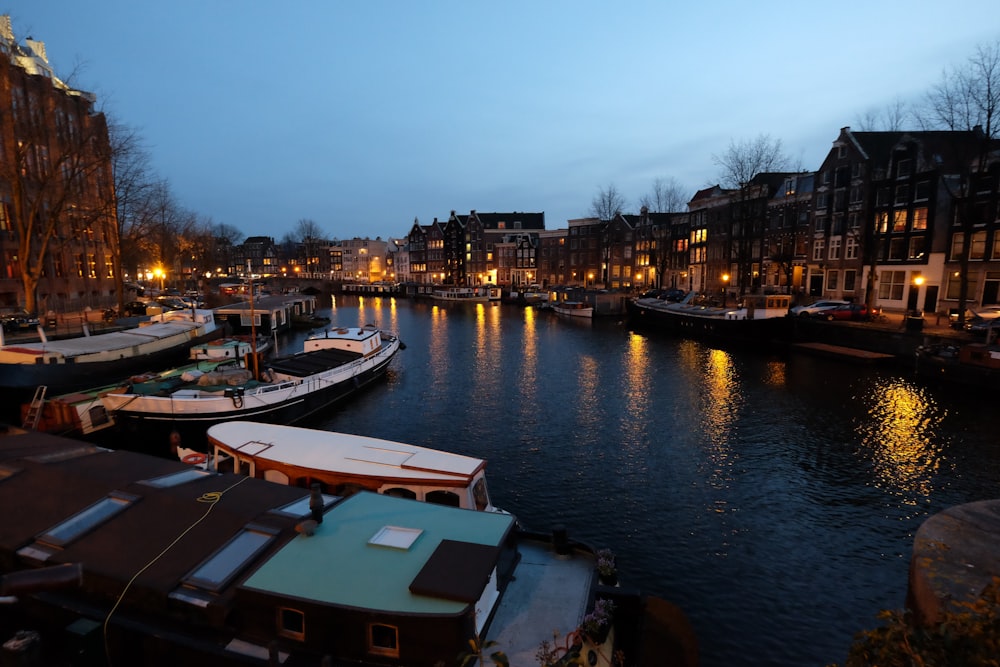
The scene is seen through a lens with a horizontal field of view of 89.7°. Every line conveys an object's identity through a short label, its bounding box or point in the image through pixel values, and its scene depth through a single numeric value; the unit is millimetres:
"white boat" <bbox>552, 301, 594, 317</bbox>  84125
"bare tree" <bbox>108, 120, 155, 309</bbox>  49819
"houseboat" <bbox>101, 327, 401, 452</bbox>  23500
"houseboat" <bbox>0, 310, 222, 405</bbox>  26016
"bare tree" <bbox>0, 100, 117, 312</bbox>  40438
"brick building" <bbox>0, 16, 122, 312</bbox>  42031
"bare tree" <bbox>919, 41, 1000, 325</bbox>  40094
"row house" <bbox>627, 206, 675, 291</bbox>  102688
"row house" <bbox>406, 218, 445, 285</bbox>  157250
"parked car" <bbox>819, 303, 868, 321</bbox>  50812
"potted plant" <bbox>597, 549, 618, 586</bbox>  11211
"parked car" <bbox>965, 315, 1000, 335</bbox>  36838
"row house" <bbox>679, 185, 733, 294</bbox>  84375
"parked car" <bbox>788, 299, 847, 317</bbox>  52597
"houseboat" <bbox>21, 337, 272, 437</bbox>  22969
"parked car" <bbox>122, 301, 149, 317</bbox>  57588
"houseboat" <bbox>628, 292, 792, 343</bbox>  53281
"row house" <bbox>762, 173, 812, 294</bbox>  69812
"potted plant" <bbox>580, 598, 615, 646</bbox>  9125
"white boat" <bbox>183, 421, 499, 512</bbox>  13719
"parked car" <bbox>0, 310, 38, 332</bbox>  38781
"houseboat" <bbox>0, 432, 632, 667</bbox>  7992
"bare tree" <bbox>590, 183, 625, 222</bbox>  121375
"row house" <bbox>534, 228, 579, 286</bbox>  127375
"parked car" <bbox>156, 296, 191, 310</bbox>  65894
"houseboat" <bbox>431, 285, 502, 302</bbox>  119750
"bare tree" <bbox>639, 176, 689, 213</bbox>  116375
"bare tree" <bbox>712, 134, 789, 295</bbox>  70562
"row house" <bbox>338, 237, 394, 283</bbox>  191000
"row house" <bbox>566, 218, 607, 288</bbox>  119500
